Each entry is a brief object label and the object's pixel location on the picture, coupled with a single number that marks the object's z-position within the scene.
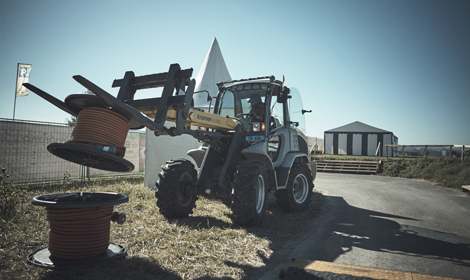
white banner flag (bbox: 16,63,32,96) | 14.63
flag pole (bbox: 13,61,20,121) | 14.15
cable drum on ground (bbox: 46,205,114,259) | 3.06
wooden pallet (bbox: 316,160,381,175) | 17.20
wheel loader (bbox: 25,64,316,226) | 3.35
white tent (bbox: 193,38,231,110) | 14.05
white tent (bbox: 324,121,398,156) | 24.73
